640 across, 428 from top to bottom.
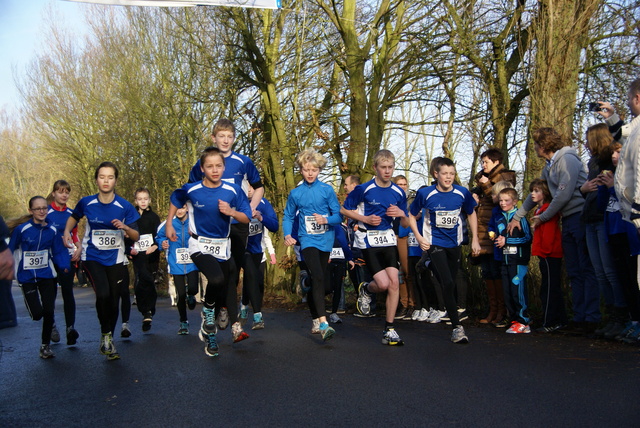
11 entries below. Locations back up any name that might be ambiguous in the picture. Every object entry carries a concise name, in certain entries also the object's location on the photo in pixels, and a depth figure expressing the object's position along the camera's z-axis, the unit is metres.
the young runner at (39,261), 8.29
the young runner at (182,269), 9.29
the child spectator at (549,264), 8.04
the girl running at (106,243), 7.60
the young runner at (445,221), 7.97
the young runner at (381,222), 7.86
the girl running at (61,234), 8.86
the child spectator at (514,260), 8.32
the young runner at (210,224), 7.33
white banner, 10.33
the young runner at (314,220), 8.04
